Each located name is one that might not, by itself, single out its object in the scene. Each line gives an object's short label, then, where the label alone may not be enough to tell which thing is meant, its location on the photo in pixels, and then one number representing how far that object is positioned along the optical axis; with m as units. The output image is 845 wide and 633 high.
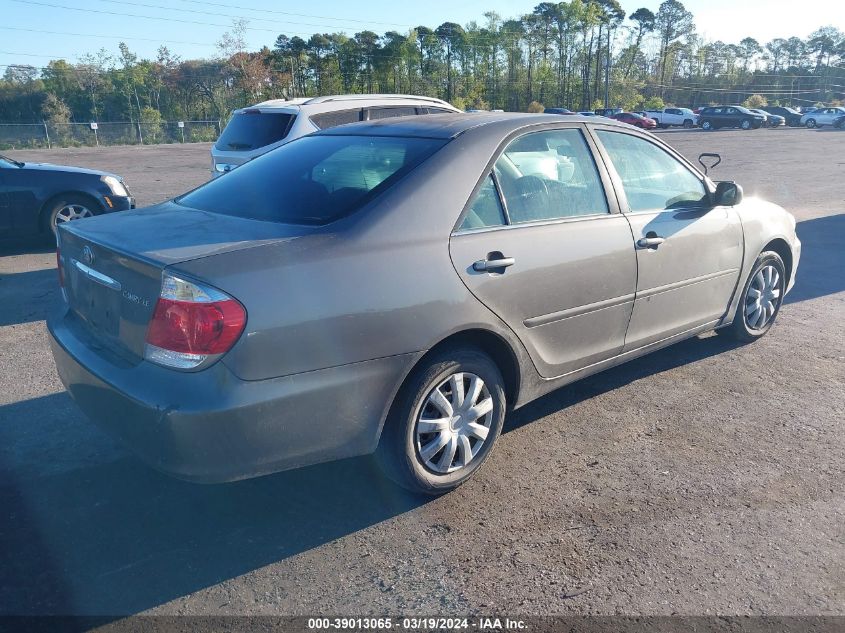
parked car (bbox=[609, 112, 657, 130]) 46.10
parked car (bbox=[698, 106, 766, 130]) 50.19
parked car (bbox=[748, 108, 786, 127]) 52.35
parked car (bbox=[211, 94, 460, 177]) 8.54
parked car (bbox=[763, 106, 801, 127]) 57.44
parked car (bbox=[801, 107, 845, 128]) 52.34
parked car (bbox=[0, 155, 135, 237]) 8.19
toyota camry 2.62
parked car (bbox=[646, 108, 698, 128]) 53.72
